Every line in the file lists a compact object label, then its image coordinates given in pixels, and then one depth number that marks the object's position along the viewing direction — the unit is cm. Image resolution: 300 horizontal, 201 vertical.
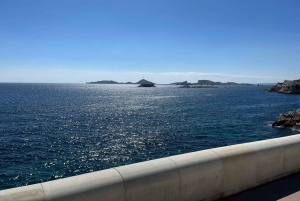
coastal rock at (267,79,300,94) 12148
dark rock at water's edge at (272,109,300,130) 3512
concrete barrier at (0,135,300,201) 345
